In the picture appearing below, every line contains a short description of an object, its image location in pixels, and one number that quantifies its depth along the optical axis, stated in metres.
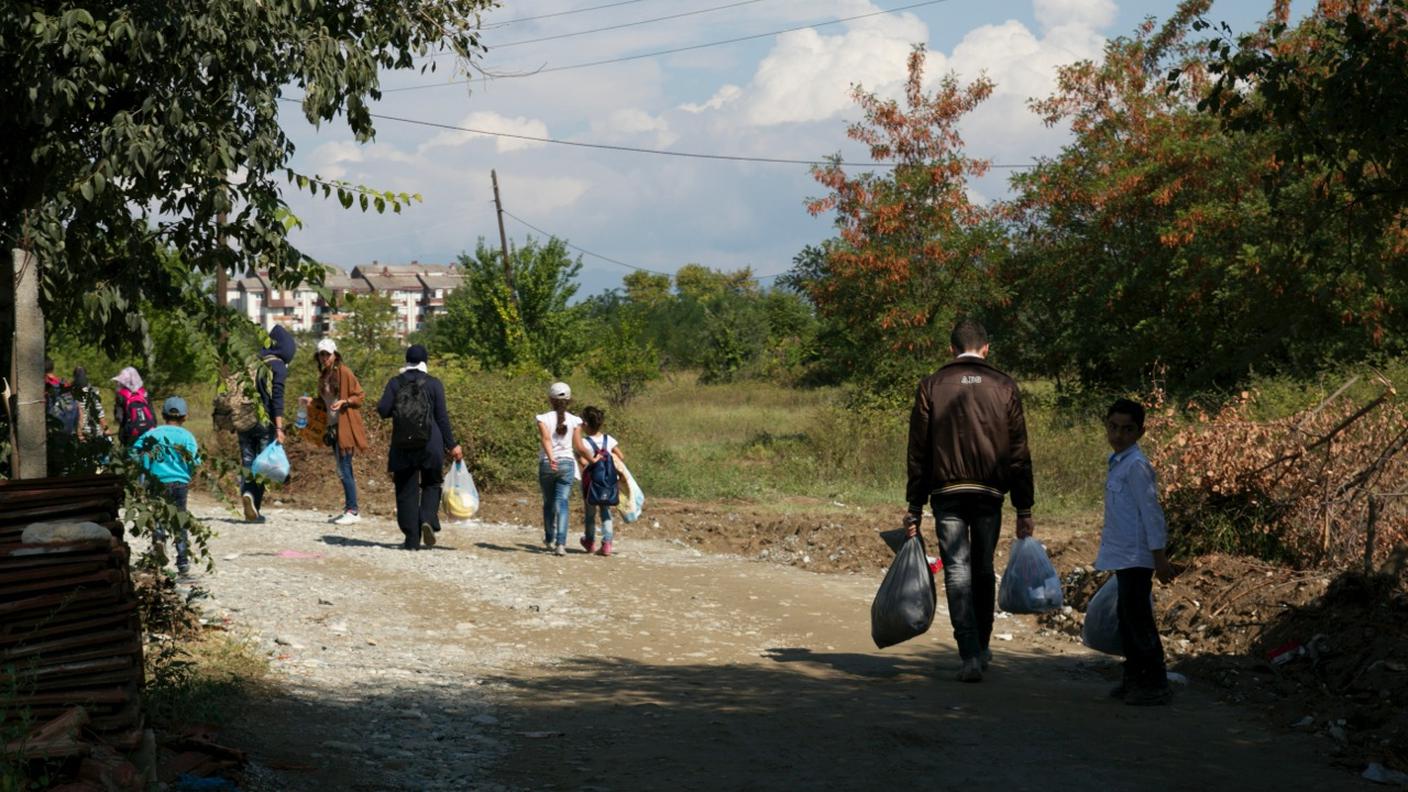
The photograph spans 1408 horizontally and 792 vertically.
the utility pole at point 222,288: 26.07
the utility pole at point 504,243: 36.09
